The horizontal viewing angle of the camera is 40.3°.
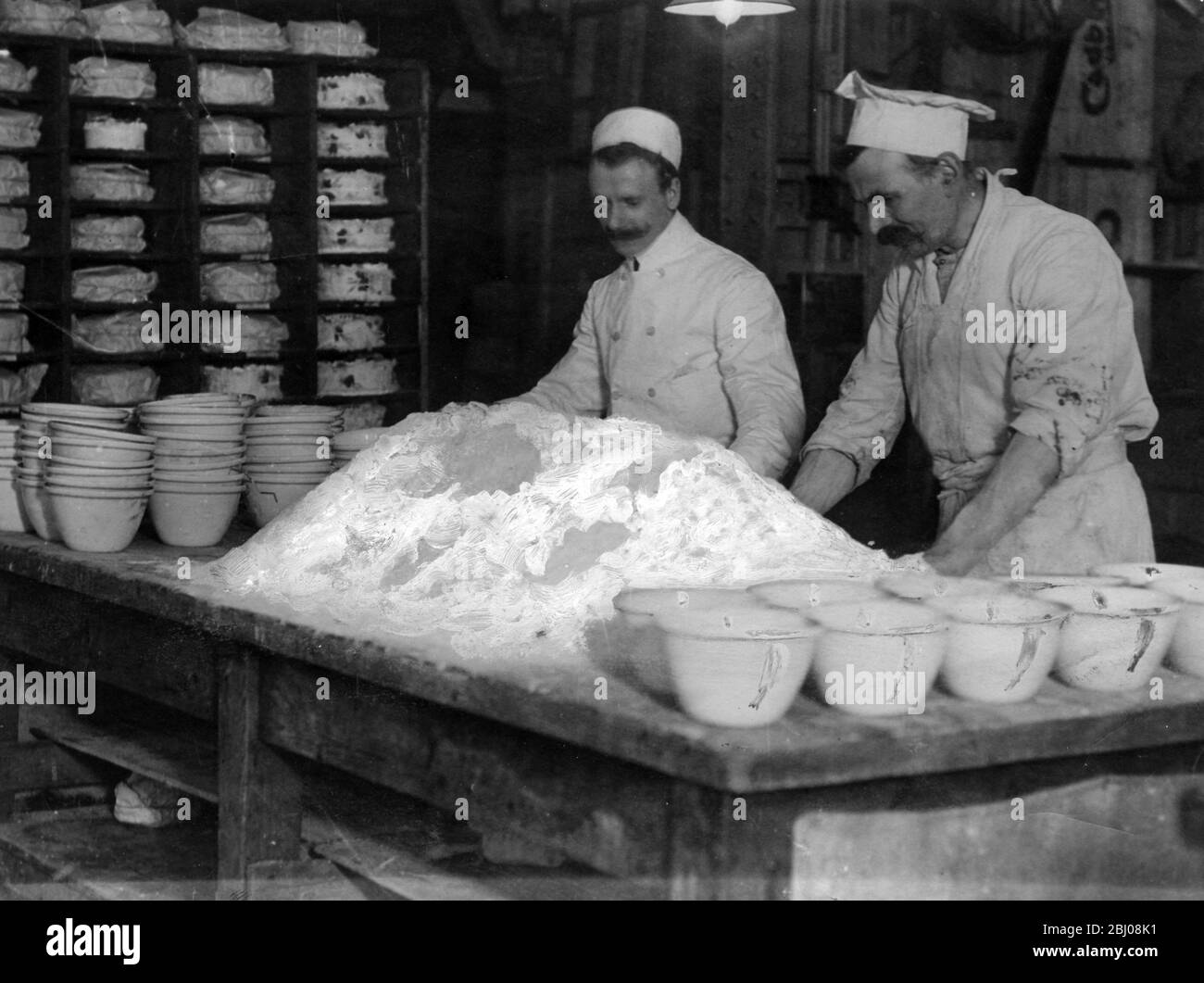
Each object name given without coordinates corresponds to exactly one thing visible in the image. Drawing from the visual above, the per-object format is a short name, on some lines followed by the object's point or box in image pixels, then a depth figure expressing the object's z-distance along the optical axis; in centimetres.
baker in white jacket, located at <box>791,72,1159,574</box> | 293
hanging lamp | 443
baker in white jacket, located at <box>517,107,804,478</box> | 378
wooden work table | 193
